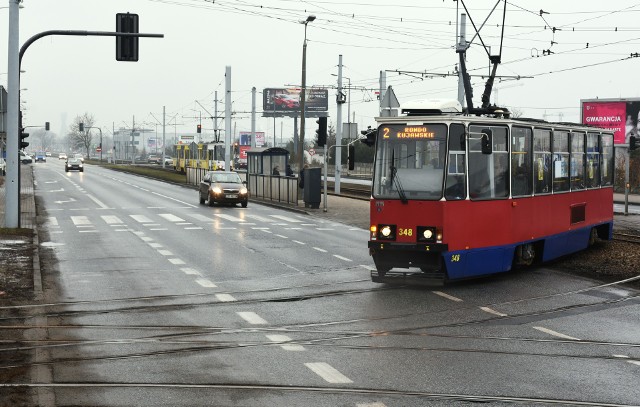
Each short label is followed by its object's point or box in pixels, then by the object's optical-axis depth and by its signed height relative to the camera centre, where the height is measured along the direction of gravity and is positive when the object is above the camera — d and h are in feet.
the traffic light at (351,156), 56.85 -0.45
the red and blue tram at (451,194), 51.65 -2.50
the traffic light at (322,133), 115.85 +1.83
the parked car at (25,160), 390.62 -5.31
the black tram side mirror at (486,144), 50.98 +0.26
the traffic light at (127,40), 83.10 +9.21
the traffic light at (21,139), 88.79 +0.67
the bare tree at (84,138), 615.16 +5.85
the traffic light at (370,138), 55.62 +0.60
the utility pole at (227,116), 192.85 +6.48
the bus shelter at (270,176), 138.62 -4.29
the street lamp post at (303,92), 136.67 +8.16
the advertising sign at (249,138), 597.60 +6.20
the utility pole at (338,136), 163.27 +2.12
